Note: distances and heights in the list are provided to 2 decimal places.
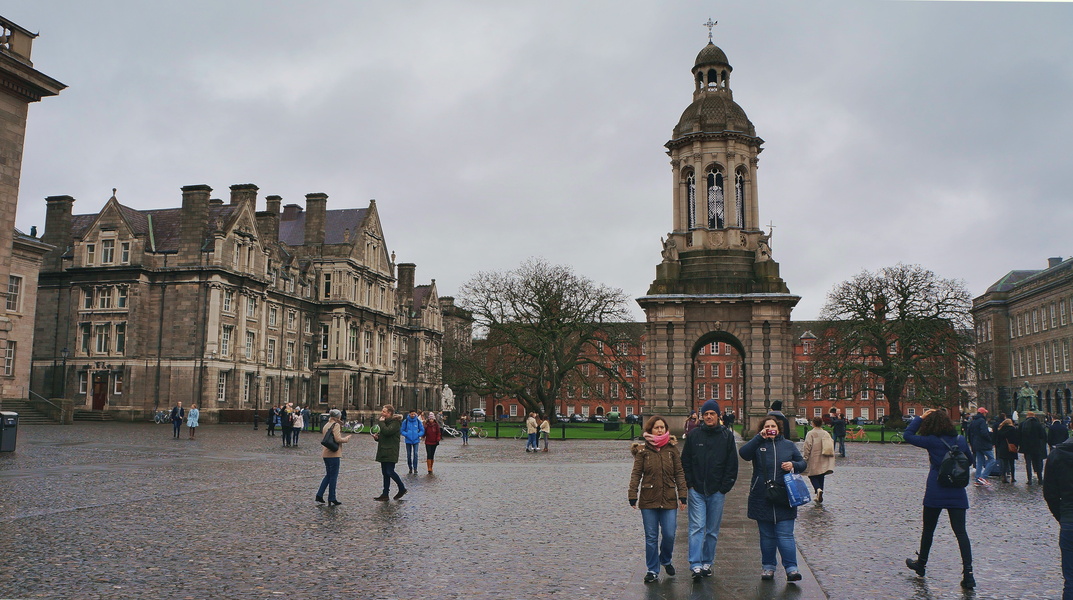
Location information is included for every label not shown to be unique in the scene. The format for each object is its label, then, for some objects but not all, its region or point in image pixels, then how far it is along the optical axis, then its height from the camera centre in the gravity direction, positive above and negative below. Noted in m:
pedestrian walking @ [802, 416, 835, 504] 15.24 -1.00
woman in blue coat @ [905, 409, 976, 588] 8.29 -0.92
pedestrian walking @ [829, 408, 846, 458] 29.23 -0.92
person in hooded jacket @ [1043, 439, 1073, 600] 6.73 -0.74
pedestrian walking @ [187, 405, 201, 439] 35.39 -0.92
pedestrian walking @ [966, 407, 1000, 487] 19.27 -0.98
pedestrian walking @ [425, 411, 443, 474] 21.03 -0.97
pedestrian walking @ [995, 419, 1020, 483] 20.14 -1.05
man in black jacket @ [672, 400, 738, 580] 8.58 -0.78
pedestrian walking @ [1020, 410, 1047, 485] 19.36 -0.91
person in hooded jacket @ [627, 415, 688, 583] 8.34 -0.89
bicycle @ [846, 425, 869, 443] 43.31 -1.78
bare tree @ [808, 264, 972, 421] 59.50 +4.99
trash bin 23.26 -0.97
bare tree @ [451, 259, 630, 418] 59.06 +5.06
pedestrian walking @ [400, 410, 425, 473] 20.52 -0.84
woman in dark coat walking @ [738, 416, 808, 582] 8.22 -1.00
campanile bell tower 38.91 +6.01
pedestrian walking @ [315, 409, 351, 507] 14.06 -1.07
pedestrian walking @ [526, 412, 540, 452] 31.75 -1.29
